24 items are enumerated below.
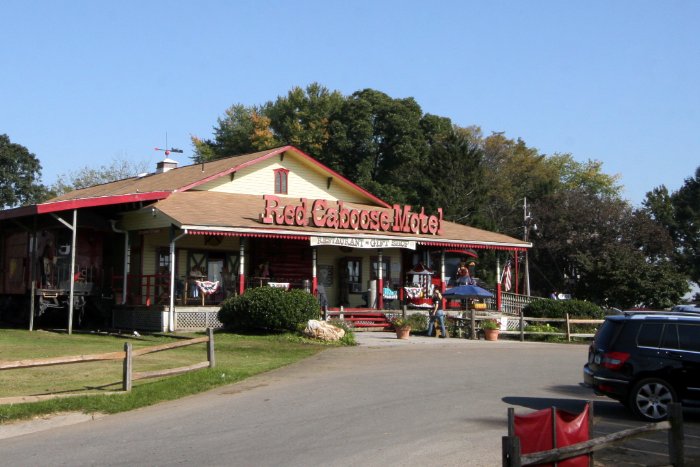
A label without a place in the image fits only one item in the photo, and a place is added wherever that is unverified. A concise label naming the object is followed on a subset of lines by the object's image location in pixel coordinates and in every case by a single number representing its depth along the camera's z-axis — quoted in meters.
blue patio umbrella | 30.06
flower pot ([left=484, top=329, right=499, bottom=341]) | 28.19
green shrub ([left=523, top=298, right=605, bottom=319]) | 32.53
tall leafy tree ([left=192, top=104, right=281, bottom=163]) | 70.06
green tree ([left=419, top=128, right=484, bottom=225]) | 52.09
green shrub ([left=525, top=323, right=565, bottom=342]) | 29.38
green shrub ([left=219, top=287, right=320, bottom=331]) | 24.86
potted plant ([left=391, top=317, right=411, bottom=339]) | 26.59
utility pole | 52.80
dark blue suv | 12.44
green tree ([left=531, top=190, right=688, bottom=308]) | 53.44
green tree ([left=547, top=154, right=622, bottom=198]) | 78.38
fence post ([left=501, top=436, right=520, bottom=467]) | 6.42
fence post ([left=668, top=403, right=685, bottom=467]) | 8.51
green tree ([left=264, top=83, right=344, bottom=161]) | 66.06
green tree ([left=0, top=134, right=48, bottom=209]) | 76.25
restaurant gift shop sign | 29.91
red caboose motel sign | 29.30
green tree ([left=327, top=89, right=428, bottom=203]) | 61.97
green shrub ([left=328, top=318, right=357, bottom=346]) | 24.21
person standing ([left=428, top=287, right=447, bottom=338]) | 28.03
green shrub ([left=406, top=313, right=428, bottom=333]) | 29.91
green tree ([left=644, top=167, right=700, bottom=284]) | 74.56
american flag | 40.97
